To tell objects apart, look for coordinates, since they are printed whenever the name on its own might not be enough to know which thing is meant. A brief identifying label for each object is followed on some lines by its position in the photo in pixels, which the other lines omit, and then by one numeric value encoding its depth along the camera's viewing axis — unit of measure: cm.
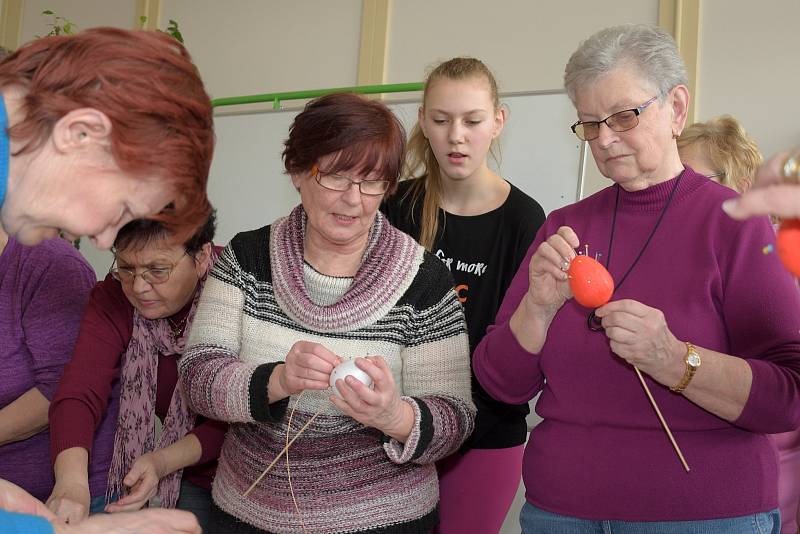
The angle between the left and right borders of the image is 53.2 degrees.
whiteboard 304
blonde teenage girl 198
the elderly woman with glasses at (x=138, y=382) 186
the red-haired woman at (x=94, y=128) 100
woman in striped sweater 155
